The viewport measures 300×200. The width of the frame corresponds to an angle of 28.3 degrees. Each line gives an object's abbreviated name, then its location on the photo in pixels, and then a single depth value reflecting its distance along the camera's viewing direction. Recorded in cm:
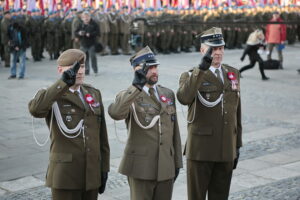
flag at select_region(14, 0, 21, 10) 2016
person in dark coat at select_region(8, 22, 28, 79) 1702
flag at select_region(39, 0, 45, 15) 2157
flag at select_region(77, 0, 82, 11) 2178
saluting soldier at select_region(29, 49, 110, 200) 461
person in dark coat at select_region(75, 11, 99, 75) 1761
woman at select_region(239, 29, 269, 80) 1666
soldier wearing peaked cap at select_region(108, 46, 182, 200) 488
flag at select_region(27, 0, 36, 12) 2152
